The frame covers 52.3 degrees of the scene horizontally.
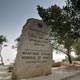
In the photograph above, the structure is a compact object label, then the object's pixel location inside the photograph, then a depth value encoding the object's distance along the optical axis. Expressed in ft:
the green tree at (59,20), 19.78
